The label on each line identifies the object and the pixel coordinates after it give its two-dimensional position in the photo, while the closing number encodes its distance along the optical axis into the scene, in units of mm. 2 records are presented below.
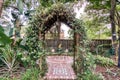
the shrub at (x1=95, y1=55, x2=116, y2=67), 3161
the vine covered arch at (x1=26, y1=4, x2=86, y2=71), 2135
